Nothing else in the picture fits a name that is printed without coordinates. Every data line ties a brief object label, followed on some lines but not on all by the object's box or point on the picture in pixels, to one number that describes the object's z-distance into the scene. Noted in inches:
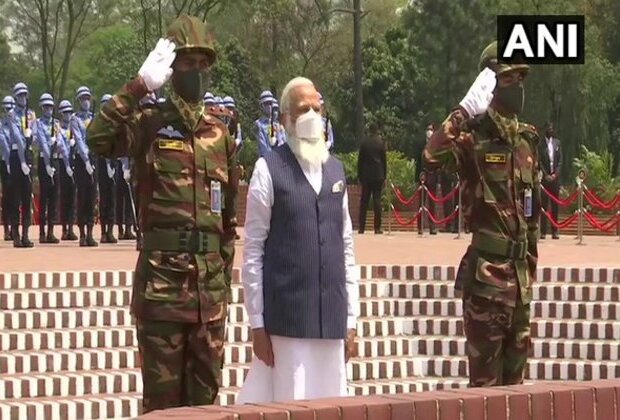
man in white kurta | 249.4
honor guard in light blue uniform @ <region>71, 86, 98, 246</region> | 738.8
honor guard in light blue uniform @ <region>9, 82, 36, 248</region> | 720.3
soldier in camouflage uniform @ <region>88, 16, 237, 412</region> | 256.2
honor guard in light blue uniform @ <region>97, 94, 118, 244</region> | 773.3
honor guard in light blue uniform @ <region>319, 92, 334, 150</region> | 671.0
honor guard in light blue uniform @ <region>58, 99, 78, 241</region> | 749.9
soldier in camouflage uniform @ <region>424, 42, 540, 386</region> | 292.8
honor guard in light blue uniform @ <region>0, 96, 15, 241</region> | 712.4
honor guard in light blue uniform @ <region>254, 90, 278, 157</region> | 716.7
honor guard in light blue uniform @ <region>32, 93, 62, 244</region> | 742.5
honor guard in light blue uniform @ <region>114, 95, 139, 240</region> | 764.6
